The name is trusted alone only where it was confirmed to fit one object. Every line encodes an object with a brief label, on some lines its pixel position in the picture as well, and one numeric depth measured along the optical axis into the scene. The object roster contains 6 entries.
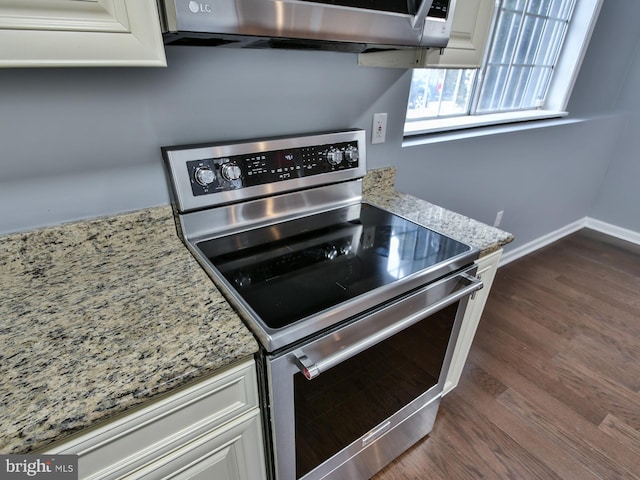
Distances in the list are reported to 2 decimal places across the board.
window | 1.94
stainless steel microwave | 0.63
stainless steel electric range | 0.76
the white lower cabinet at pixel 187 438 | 0.59
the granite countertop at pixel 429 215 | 1.09
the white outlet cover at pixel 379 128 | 1.36
